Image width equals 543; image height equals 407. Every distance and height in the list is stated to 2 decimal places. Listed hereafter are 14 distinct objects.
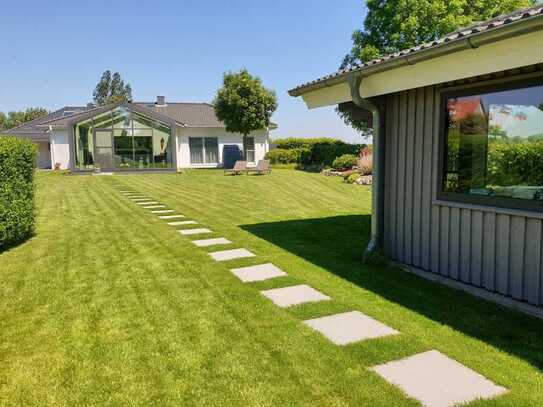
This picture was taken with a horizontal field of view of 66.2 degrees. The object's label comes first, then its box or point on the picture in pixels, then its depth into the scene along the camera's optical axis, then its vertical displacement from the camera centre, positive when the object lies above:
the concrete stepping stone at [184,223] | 8.03 -1.21
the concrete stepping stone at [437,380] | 2.42 -1.39
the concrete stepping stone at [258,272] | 4.73 -1.33
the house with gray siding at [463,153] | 3.59 +0.04
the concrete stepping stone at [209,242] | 6.39 -1.28
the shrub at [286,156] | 25.17 +0.19
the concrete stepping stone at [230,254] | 5.59 -1.30
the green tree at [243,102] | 22.42 +3.12
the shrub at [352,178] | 15.85 -0.76
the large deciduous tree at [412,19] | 20.66 +7.04
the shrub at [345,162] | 18.72 -0.17
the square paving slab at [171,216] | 8.94 -1.18
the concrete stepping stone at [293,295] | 4.02 -1.36
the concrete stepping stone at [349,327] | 3.24 -1.38
